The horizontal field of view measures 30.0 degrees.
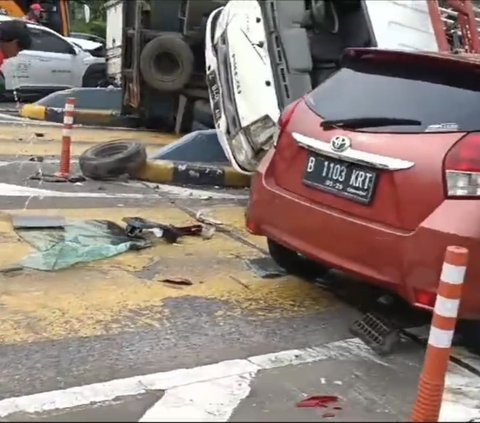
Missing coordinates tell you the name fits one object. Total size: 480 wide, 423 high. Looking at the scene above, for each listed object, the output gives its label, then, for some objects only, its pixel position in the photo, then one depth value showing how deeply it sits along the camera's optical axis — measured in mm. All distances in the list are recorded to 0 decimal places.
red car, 4473
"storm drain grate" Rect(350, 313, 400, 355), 4816
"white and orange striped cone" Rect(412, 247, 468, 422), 3514
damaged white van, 8266
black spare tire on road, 9344
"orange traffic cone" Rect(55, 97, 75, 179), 9341
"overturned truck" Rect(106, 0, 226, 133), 12562
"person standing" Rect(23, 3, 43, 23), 23828
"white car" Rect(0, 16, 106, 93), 18812
